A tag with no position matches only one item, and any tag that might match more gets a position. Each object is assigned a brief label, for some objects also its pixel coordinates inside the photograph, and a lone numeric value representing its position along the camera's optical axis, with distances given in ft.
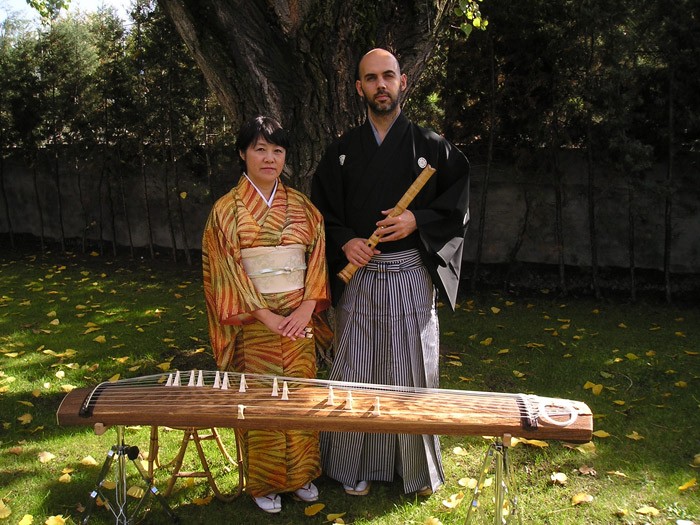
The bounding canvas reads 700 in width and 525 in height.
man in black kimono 11.25
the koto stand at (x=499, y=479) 9.03
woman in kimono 10.66
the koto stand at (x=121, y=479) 9.71
